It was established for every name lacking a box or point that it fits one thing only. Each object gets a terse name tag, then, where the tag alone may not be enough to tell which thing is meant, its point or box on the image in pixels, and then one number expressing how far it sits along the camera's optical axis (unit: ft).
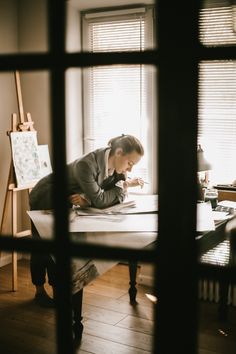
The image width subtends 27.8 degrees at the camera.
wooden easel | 12.37
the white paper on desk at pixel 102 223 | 8.56
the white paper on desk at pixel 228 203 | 11.20
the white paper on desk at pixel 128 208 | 9.65
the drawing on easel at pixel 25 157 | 12.51
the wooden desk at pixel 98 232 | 8.34
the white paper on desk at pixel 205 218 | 8.95
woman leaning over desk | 9.75
